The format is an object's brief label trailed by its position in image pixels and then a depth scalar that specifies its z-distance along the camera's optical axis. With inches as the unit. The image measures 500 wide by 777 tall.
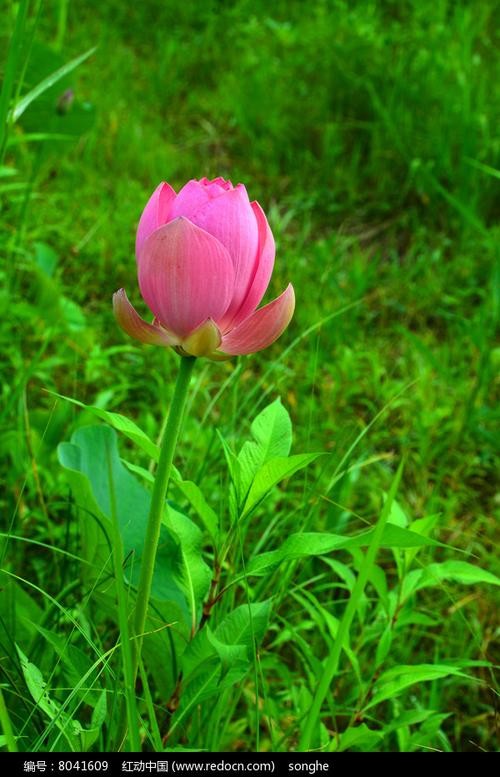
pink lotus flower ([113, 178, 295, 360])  25.1
